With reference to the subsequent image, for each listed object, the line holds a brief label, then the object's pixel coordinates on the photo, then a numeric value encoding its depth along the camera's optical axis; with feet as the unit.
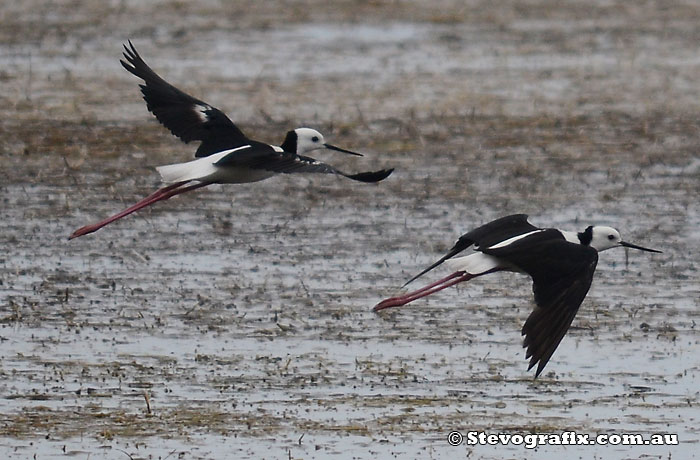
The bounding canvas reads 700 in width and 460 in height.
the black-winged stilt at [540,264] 43.16
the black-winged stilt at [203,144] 55.31
